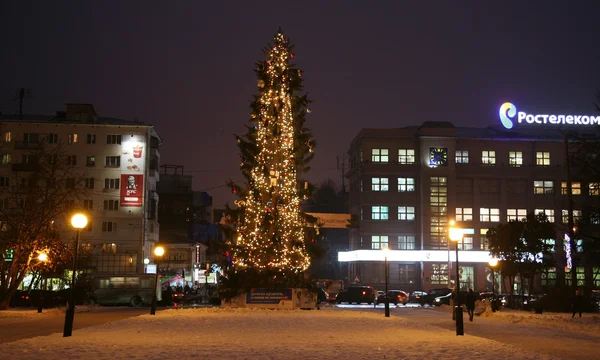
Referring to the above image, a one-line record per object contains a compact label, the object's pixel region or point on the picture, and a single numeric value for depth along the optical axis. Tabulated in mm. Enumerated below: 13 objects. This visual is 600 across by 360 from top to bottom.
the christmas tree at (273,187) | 43344
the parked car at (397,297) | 67188
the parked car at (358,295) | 65750
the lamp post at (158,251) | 39219
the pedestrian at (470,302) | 34844
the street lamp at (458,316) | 23859
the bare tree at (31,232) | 39781
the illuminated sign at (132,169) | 85062
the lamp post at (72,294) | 21617
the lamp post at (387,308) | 36256
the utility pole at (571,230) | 44312
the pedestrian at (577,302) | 39688
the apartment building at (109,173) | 85375
